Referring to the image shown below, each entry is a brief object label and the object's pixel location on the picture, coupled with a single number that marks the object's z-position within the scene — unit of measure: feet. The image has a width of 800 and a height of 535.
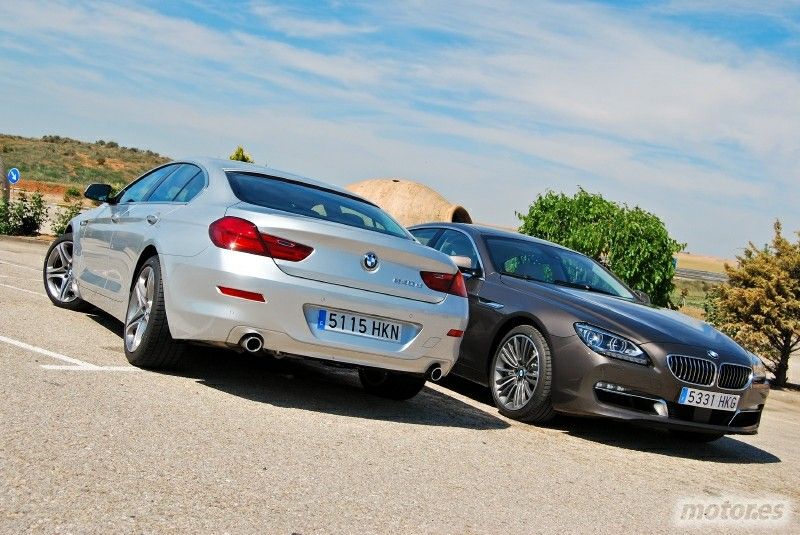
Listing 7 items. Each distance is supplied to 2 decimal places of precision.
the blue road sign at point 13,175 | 109.51
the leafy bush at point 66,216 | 63.41
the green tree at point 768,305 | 54.85
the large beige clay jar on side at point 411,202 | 76.74
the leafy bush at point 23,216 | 67.20
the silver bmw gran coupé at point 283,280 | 18.78
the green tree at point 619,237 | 57.00
